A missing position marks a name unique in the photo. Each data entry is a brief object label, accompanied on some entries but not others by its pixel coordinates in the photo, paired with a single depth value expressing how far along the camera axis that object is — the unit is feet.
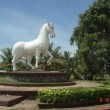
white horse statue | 30.88
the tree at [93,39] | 49.56
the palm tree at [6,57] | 61.19
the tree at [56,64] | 49.33
